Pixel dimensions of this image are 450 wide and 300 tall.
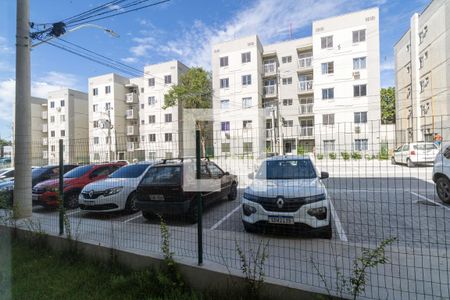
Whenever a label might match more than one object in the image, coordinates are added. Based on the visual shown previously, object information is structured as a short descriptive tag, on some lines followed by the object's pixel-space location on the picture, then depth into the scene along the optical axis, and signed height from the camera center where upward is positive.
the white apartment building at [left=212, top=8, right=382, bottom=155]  25.55 +8.31
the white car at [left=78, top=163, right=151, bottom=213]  6.72 -1.18
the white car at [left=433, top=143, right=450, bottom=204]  6.58 -0.76
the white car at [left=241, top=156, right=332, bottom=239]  4.38 -1.02
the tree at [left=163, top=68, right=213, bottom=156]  30.78 +7.15
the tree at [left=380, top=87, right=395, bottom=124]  42.36 +7.96
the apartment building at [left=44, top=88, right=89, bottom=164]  43.94 +6.65
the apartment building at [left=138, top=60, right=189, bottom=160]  35.50 +7.32
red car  7.79 -1.09
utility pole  6.09 +0.86
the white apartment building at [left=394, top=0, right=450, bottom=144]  23.61 +9.02
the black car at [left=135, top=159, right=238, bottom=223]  5.70 -0.96
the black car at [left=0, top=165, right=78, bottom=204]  9.11 -0.84
